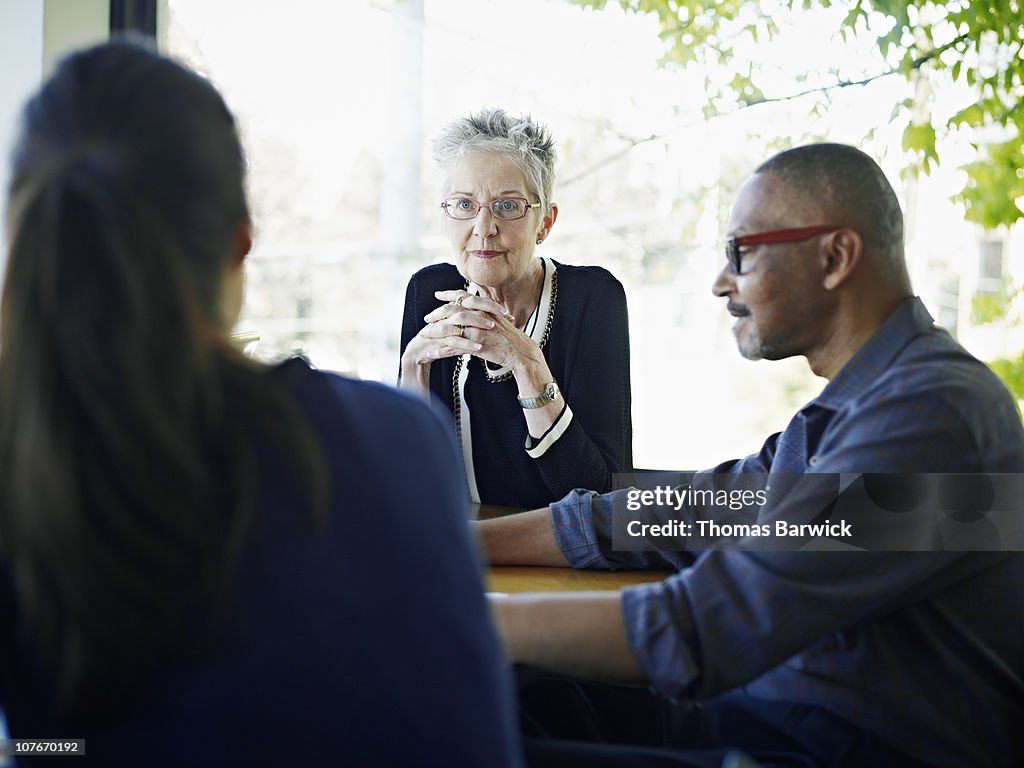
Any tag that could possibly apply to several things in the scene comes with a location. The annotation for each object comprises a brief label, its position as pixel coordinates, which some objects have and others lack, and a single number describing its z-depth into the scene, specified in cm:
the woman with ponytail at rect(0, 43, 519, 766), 63
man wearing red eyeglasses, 109
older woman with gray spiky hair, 207
